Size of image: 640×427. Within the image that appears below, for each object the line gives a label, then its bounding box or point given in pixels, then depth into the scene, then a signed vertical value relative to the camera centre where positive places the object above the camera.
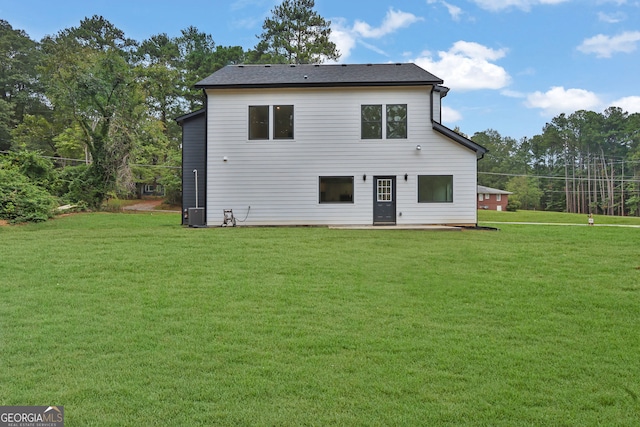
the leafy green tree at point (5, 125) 31.66 +6.68
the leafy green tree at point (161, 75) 31.09 +10.68
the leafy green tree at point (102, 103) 19.89 +5.47
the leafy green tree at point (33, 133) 30.59 +6.00
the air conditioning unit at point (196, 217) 14.20 -0.33
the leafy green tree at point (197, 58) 32.97 +12.92
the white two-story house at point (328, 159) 14.17 +1.79
